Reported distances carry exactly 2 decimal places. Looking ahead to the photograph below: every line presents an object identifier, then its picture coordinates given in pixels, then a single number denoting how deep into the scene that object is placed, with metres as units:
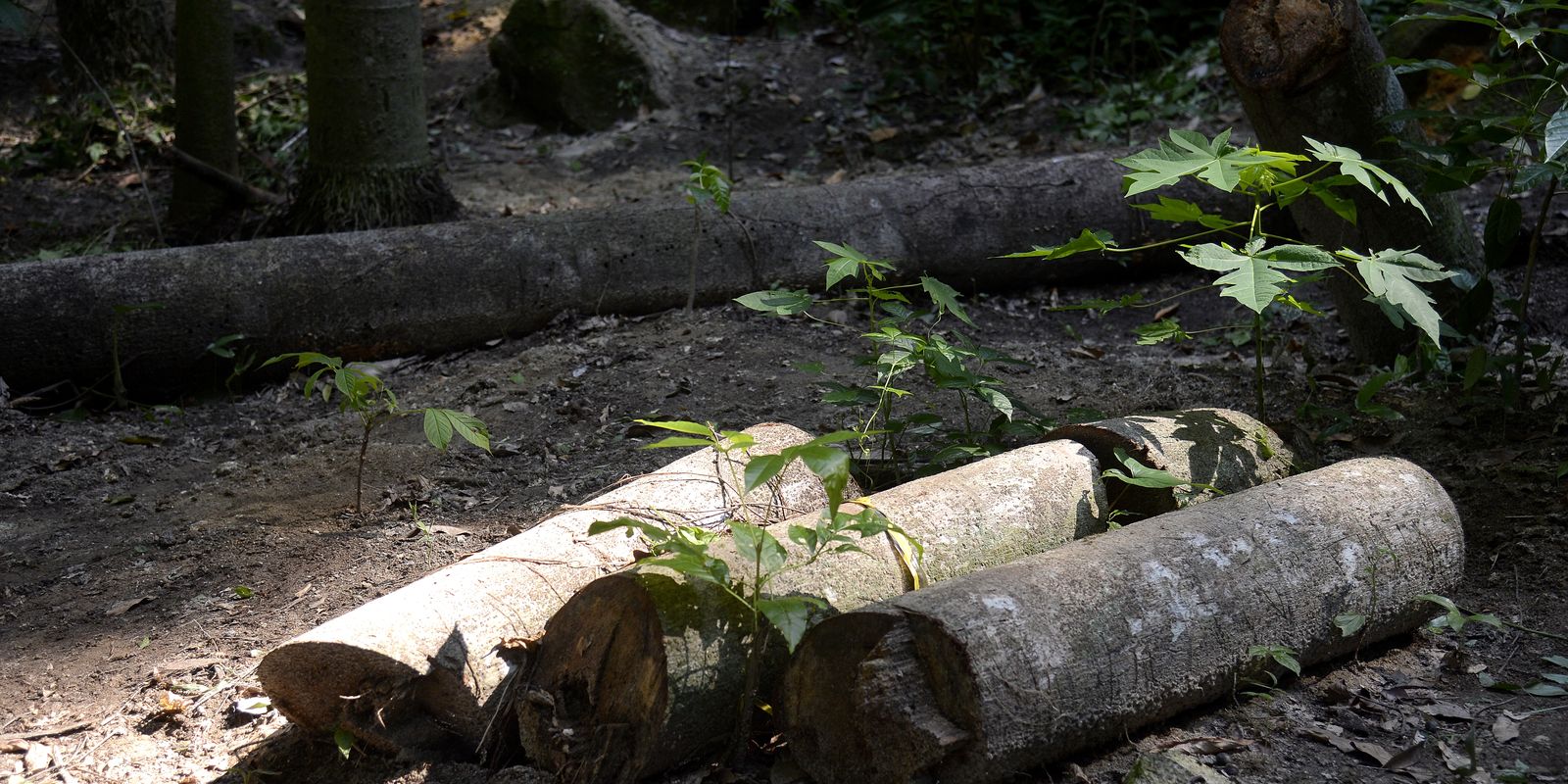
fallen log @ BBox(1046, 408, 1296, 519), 2.66
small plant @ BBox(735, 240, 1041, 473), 2.77
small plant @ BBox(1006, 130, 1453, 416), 2.34
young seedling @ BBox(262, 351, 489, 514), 2.88
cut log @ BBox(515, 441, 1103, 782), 2.04
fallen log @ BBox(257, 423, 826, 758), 2.16
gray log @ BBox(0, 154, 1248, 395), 4.43
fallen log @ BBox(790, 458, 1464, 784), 1.91
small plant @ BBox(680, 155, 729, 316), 4.14
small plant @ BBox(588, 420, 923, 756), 1.84
